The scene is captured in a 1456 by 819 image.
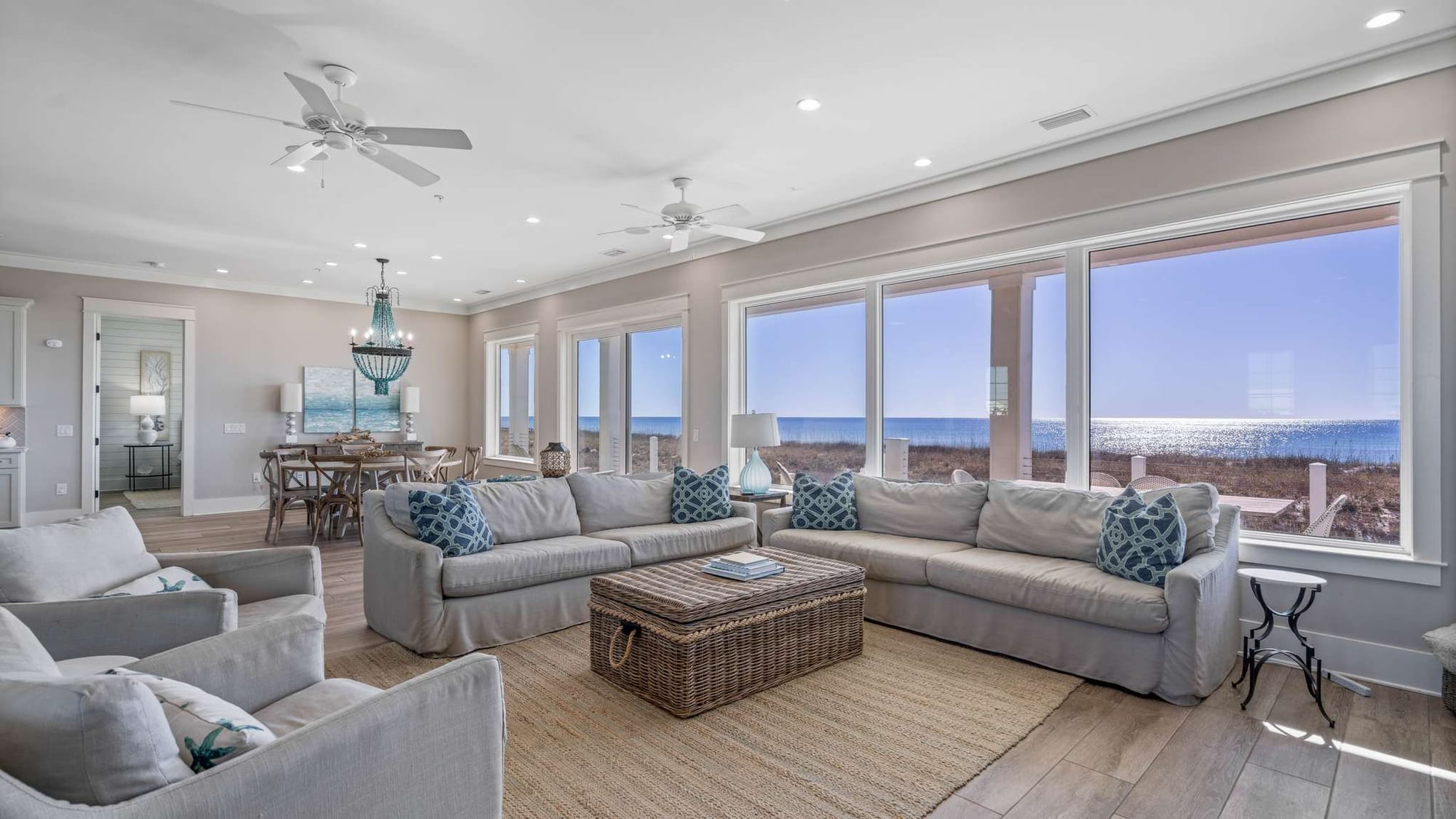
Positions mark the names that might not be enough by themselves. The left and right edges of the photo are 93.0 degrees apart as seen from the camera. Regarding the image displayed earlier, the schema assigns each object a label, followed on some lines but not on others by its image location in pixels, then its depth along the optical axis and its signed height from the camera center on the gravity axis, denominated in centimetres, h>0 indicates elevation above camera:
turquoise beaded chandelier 765 +72
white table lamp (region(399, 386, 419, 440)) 953 +17
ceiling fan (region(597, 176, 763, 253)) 479 +135
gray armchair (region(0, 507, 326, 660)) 211 -61
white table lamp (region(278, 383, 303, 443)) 862 +12
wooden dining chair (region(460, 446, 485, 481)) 840 -65
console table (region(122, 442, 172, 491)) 1023 -80
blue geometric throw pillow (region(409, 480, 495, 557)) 369 -59
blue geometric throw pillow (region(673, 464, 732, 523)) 497 -60
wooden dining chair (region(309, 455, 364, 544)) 639 -75
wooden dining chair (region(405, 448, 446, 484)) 668 -51
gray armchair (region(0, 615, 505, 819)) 111 -64
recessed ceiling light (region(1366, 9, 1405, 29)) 286 +166
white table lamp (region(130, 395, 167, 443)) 957 +5
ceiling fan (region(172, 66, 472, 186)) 314 +133
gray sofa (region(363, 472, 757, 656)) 356 -83
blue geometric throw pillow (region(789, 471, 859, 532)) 470 -62
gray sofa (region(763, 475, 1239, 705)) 298 -83
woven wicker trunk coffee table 287 -97
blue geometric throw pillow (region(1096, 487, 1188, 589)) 319 -59
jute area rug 224 -124
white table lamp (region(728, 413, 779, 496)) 538 -18
